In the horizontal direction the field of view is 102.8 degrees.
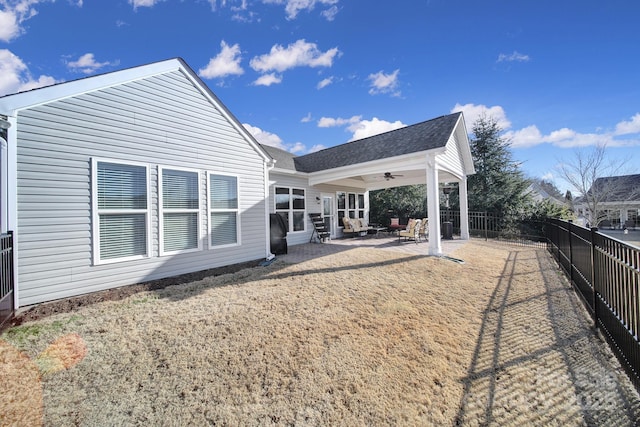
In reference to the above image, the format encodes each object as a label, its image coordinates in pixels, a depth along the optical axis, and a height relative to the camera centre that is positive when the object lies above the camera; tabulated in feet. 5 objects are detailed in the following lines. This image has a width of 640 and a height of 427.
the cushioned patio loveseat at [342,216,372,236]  42.96 -1.87
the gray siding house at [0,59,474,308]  14.01 +2.79
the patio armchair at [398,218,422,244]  35.65 -2.33
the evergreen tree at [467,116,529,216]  49.88 +7.80
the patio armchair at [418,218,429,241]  37.71 -2.25
